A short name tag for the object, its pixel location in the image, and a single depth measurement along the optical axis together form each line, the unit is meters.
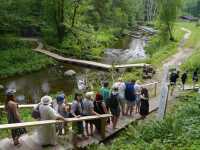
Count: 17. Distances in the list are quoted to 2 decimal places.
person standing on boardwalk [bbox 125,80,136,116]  12.36
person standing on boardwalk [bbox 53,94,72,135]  9.92
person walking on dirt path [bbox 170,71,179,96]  17.86
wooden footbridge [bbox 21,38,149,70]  29.16
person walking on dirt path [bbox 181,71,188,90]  18.92
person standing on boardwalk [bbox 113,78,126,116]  12.38
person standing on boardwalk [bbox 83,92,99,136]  10.01
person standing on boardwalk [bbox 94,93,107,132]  10.62
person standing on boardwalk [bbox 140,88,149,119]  12.87
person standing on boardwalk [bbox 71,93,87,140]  9.95
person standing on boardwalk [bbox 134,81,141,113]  12.71
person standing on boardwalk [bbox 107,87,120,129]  11.07
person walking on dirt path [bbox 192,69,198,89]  19.62
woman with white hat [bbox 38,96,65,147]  8.80
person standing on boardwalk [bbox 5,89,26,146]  8.94
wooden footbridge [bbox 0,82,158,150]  8.56
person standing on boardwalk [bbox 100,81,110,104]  11.47
